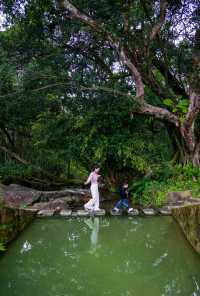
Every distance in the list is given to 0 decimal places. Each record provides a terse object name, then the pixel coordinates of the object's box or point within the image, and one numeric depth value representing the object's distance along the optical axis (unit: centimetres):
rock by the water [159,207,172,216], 787
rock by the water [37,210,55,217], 790
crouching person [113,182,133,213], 882
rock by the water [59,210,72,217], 799
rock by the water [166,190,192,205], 920
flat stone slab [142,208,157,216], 796
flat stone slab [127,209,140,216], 803
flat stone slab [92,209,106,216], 809
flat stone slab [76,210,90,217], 803
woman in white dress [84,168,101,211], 874
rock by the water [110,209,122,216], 807
